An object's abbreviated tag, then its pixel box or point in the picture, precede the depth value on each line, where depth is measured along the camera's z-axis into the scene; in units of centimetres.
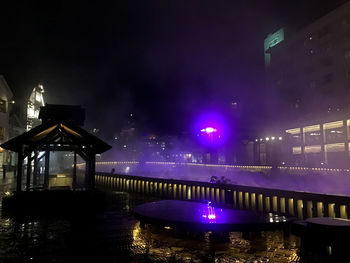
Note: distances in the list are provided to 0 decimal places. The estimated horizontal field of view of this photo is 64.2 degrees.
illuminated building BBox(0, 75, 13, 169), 3197
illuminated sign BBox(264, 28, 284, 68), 7106
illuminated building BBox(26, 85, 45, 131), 3981
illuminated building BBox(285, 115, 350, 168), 3934
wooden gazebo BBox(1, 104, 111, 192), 1065
